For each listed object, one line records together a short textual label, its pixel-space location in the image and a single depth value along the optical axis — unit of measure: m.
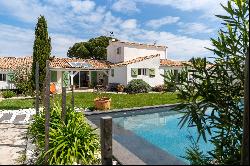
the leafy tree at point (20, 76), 15.74
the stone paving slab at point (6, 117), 8.60
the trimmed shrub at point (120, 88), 20.06
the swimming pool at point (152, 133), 2.71
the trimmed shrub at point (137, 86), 19.24
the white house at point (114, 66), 20.28
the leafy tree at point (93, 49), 32.53
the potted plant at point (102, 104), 10.69
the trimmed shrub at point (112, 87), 20.76
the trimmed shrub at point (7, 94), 16.38
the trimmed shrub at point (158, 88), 20.63
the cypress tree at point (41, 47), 13.46
